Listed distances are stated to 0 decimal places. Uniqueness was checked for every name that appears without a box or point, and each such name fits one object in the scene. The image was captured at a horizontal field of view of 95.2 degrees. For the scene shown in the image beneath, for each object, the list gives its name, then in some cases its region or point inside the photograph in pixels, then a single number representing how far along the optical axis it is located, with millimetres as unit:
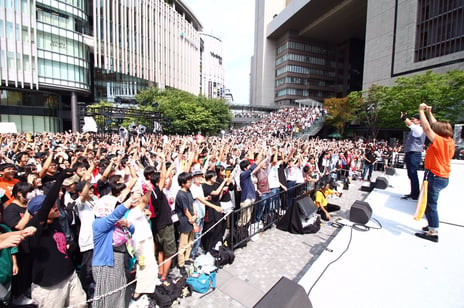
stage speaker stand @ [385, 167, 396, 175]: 9741
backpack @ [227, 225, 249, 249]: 5110
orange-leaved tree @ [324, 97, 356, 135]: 33562
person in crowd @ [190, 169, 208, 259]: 4307
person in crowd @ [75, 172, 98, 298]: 3369
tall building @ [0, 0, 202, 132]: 28484
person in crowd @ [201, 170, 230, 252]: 4586
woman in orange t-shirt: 3568
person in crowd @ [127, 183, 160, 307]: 3207
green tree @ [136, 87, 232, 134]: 32938
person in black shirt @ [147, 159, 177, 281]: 3863
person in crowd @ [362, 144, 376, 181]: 12258
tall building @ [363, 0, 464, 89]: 25500
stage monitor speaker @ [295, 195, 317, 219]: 5739
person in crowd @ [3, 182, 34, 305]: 2629
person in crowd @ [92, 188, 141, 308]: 2740
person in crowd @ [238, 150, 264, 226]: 5309
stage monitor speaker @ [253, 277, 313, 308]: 1941
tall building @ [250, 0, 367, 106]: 57469
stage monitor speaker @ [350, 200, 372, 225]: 4195
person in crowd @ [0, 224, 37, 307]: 1993
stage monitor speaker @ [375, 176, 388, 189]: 7047
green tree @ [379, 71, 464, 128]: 20734
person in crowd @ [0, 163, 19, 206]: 4219
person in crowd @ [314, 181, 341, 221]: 6824
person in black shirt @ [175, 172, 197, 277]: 4016
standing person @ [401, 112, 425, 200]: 5391
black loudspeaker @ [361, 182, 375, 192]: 10055
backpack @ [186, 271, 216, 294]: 3668
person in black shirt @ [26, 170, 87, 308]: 2349
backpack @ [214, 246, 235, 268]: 4316
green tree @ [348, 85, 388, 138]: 28169
